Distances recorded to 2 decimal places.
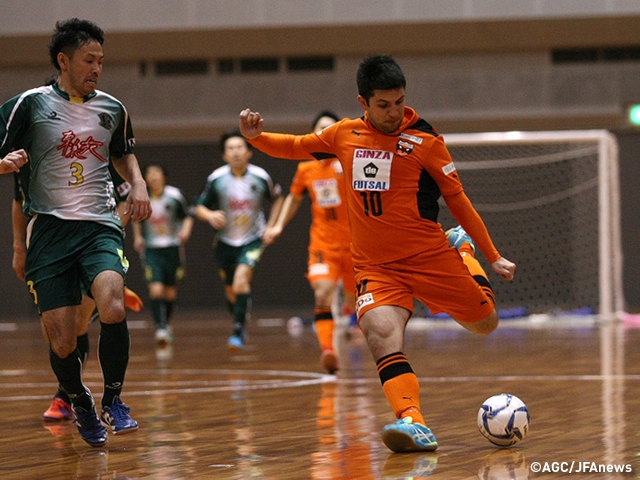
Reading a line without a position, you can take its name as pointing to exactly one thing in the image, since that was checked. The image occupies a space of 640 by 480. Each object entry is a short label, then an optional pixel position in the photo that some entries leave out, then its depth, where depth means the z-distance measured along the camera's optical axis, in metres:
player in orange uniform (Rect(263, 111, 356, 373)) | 15.46
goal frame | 27.00
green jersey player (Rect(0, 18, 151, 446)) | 9.00
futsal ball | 8.48
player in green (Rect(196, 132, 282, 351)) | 21.00
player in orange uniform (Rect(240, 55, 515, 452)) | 8.94
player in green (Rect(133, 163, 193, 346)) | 24.52
